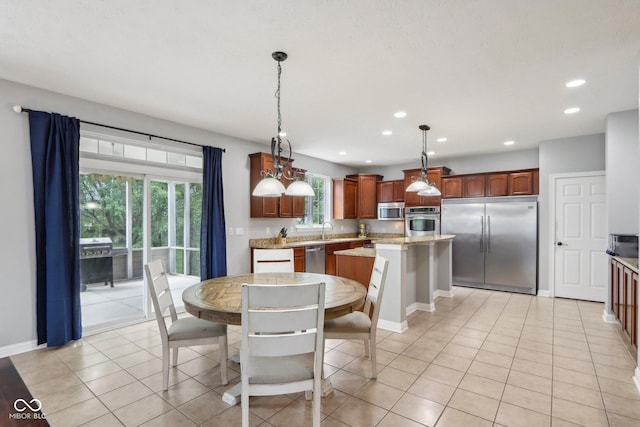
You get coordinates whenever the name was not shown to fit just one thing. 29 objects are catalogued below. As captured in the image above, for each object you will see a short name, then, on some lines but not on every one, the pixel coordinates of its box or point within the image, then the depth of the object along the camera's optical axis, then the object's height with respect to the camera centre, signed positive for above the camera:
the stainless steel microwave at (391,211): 7.21 -0.02
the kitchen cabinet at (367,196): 7.64 +0.34
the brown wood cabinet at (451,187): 6.39 +0.46
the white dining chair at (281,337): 1.72 -0.69
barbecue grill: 3.70 -0.57
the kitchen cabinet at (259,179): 5.20 +0.51
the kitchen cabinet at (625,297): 2.84 -0.88
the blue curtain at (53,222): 3.18 -0.09
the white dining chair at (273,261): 3.52 -0.55
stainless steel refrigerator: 5.51 -0.56
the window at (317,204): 6.82 +0.15
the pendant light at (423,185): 4.18 +0.32
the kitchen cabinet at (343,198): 7.32 +0.29
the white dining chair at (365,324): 2.51 -0.90
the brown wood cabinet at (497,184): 5.89 +0.47
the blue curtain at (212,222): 4.51 -0.14
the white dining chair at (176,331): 2.40 -0.91
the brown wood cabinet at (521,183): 5.64 +0.46
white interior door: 4.93 -0.43
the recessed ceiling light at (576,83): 3.04 +1.21
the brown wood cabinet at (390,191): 7.34 +0.45
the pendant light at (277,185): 2.62 +0.22
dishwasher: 5.83 -0.88
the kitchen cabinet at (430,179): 6.59 +0.60
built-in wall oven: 6.56 -0.21
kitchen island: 3.80 -0.88
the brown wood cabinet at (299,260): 5.54 -0.84
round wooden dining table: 2.00 -0.61
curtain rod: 3.06 +0.97
